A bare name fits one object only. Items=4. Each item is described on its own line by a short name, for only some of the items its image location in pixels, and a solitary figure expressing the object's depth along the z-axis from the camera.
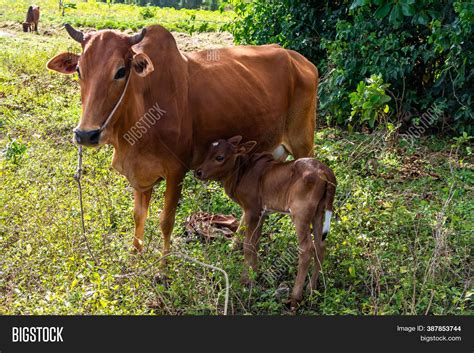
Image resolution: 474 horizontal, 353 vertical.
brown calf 5.23
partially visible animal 18.89
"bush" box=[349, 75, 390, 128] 7.30
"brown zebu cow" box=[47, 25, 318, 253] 5.08
